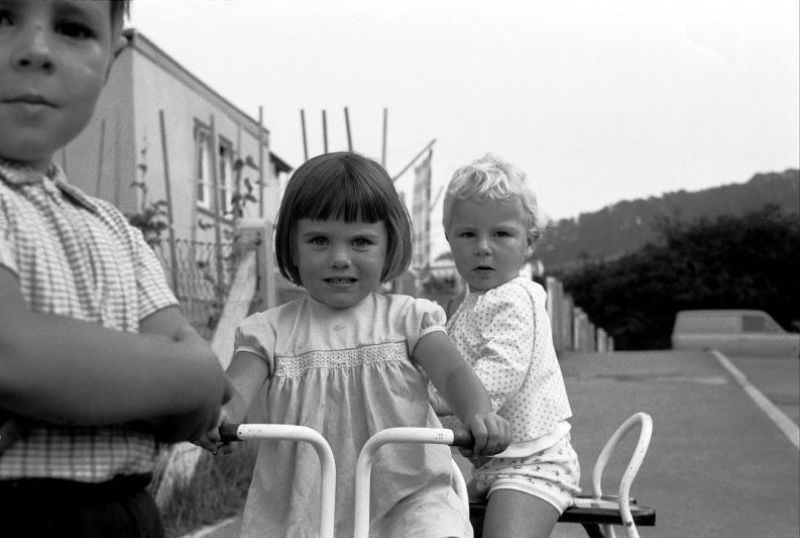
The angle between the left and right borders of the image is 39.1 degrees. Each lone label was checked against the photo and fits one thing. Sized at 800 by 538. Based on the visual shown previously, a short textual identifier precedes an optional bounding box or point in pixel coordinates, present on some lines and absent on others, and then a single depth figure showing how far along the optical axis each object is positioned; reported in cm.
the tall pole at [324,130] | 673
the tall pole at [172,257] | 634
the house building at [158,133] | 1179
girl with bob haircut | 232
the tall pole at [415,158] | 740
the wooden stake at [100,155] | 739
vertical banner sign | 910
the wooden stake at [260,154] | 726
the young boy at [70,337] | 105
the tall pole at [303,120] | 671
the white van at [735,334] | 2325
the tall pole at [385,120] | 739
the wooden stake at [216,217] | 639
